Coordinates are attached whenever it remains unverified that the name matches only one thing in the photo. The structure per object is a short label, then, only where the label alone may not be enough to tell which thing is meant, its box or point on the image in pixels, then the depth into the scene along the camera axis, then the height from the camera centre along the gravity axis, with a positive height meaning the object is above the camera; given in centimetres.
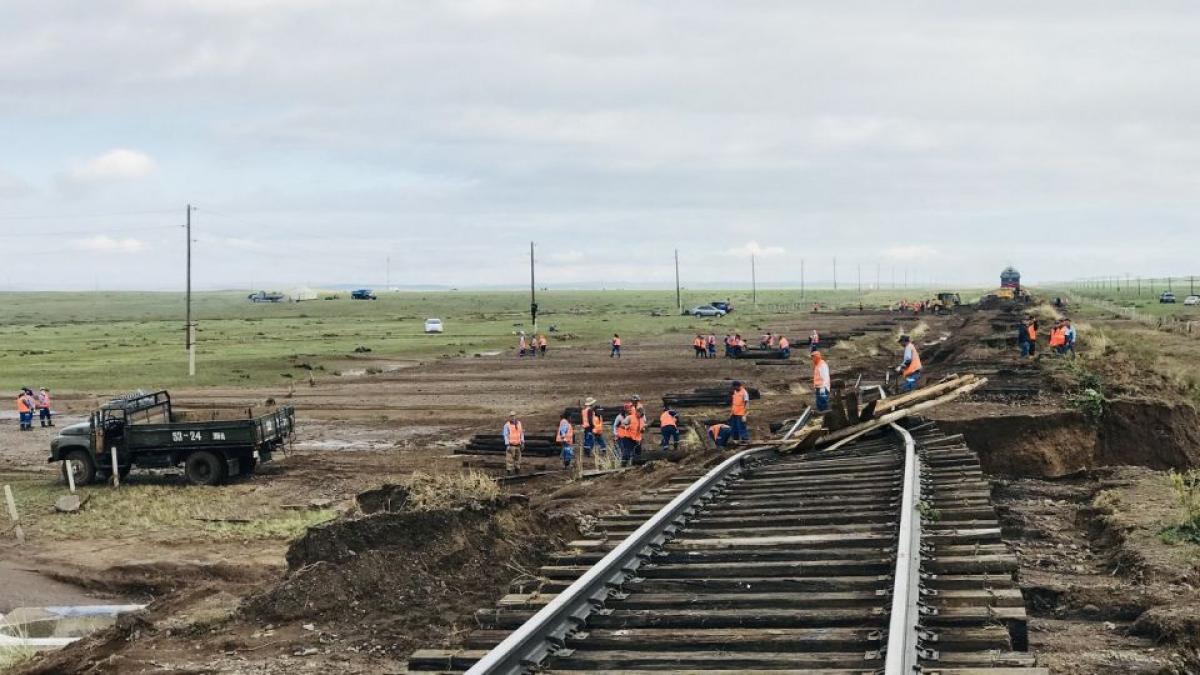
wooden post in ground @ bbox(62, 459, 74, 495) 2695 -372
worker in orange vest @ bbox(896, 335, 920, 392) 2603 -154
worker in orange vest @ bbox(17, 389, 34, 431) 3850 -332
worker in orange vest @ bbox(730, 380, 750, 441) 2511 -235
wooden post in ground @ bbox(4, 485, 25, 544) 2221 -398
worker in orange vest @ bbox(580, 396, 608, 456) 2791 -288
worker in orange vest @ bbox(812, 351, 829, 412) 2578 -185
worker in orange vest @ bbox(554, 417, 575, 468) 2688 -310
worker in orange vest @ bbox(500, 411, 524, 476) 2642 -310
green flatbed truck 2748 -323
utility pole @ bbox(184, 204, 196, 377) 5540 -223
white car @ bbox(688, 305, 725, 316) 12191 -132
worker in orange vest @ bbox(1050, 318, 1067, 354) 3519 -130
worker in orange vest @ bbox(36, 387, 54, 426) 3941 -335
